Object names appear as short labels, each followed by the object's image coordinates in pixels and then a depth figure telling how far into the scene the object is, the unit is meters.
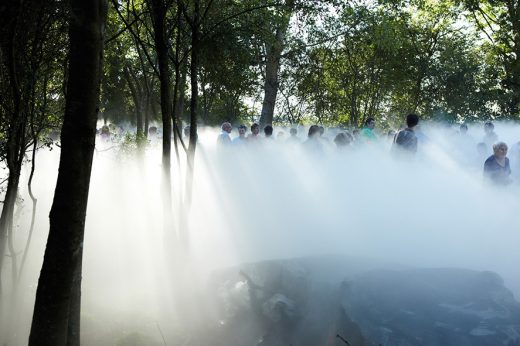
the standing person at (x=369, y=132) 13.23
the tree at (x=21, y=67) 5.06
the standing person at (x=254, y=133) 14.69
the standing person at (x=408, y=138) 9.23
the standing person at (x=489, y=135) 14.66
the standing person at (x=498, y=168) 8.84
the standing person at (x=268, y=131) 15.03
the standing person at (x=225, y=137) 13.15
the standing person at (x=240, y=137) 14.48
